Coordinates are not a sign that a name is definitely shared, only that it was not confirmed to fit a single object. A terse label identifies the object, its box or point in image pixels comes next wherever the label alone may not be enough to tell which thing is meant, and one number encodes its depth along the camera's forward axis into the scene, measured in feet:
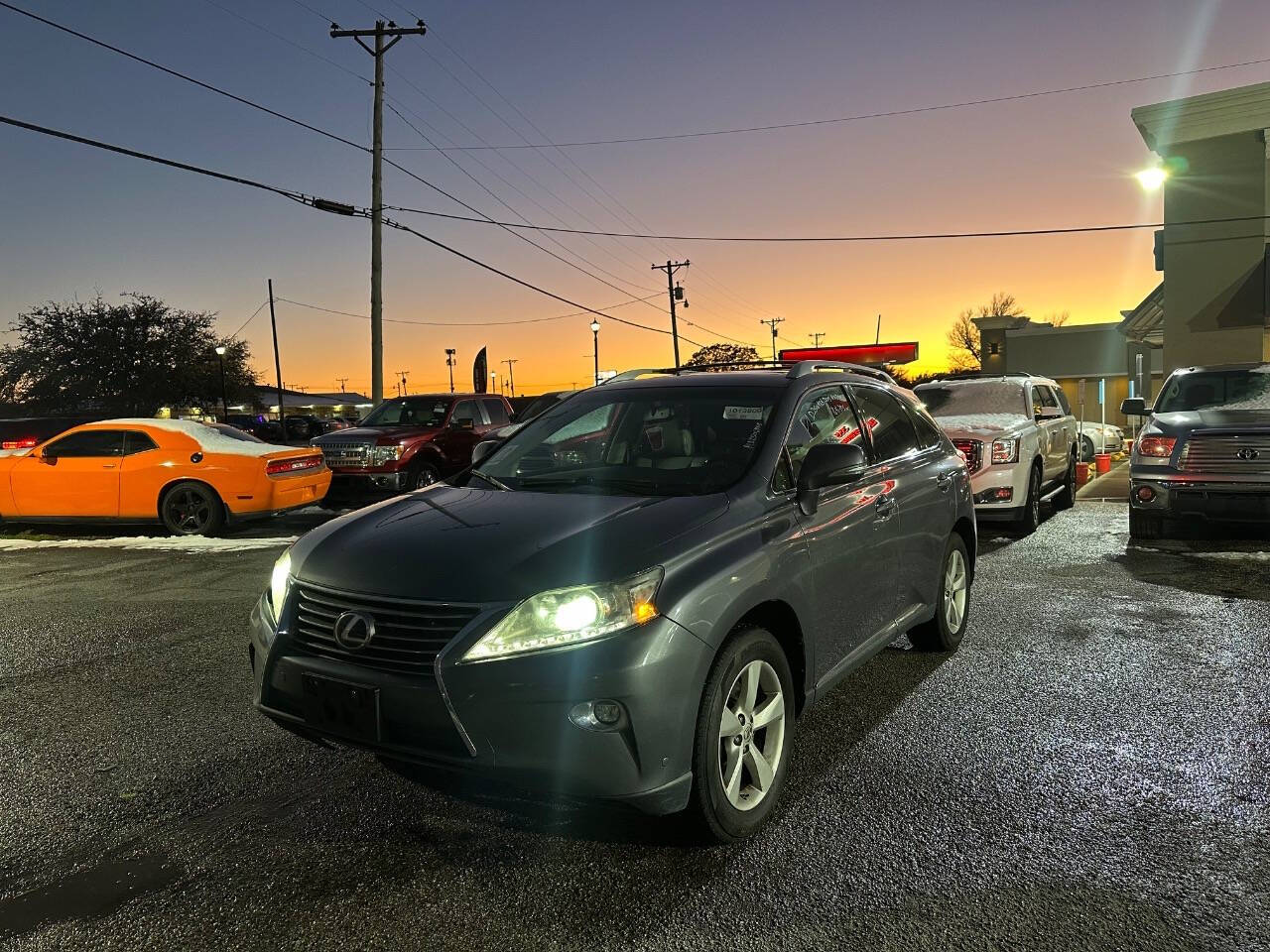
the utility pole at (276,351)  174.93
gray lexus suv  8.79
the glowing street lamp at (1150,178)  49.03
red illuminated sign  60.18
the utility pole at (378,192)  76.89
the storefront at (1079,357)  141.69
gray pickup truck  26.48
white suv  31.14
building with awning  70.74
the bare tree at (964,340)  311.06
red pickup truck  42.70
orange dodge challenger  35.01
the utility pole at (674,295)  174.39
